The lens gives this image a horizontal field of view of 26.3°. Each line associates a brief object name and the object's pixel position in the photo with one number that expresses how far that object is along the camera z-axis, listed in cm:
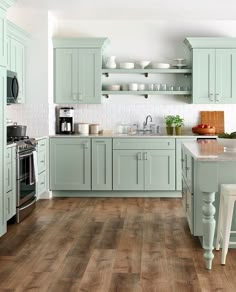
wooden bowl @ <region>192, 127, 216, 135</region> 750
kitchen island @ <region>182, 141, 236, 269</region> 400
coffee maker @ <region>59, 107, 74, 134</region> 766
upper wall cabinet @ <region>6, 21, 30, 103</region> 642
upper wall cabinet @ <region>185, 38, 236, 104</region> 743
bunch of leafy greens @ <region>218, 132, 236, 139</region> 447
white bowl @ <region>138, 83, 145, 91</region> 766
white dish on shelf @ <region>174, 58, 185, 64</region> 766
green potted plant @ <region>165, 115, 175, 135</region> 768
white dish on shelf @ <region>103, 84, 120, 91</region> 766
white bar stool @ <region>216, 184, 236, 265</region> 402
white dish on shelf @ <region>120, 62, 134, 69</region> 764
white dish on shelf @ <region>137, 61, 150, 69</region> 766
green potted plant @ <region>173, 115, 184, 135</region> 766
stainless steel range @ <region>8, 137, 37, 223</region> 567
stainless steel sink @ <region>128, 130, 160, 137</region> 774
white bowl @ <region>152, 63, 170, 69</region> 764
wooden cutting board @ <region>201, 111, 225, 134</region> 780
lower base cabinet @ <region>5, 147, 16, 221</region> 528
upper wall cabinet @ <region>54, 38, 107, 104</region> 748
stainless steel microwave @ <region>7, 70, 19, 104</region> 609
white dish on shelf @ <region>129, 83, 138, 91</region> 763
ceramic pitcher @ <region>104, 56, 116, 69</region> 760
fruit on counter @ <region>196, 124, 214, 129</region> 754
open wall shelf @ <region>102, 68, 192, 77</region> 757
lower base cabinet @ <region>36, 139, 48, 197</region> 685
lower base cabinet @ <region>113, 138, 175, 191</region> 732
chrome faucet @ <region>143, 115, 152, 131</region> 788
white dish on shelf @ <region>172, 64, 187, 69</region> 765
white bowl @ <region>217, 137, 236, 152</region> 438
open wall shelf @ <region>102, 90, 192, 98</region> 757
